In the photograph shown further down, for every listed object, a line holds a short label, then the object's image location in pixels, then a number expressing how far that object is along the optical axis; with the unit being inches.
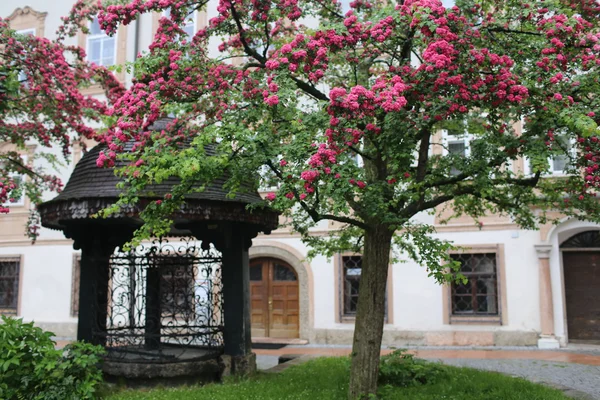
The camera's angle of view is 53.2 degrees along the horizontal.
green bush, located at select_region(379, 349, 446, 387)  305.6
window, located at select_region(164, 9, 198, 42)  666.1
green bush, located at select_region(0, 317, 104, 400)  241.0
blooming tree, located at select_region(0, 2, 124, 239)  335.3
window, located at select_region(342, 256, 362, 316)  585.0
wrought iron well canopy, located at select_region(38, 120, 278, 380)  284.8
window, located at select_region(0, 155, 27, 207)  341.4
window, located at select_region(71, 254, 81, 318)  650.2
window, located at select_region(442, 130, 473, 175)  572.9
